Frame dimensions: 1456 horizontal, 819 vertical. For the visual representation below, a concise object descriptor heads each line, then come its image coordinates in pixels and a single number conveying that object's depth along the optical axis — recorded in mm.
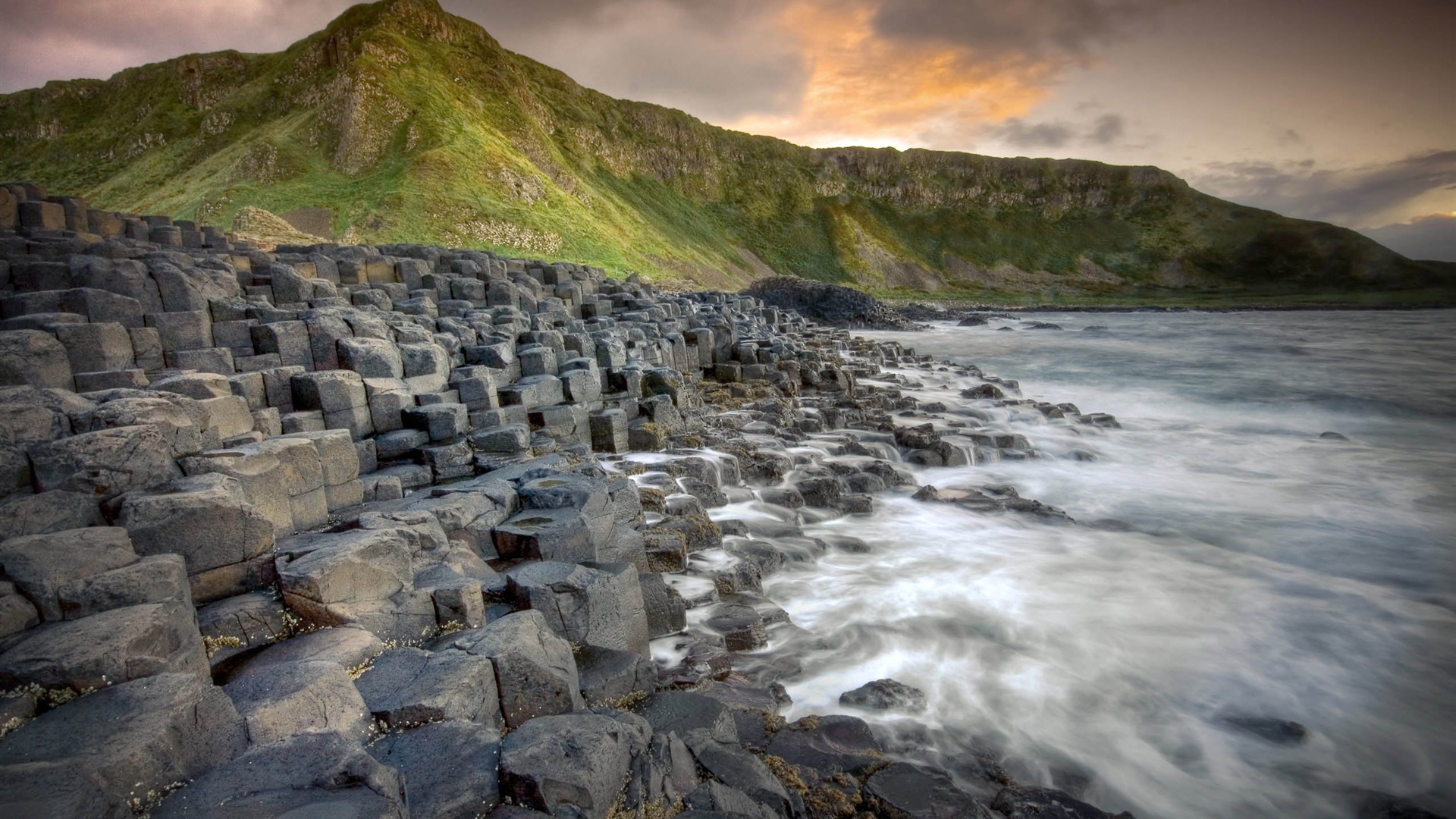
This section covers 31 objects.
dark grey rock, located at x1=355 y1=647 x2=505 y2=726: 3541
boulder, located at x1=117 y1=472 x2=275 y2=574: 4445
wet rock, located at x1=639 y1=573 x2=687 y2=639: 6055
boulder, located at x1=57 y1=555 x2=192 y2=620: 3650
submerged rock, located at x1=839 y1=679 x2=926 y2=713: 5395
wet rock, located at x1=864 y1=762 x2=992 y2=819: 3928
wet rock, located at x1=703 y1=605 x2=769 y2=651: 6098
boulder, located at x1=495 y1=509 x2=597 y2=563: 6031
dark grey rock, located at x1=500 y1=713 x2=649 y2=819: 3072
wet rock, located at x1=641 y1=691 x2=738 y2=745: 4098
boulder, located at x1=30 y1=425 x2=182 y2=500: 4602
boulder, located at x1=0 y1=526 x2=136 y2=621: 3619
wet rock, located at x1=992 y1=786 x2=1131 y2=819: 4215
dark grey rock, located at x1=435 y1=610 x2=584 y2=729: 3990
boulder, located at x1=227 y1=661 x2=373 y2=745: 3242
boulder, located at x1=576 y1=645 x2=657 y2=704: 4477
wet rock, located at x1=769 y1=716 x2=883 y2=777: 4223
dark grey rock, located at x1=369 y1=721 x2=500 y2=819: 2998
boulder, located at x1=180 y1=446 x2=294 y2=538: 5320
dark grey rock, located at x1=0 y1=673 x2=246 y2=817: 2473
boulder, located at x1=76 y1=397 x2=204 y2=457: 5223
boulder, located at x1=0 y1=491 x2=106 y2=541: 4238
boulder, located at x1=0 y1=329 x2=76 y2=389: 6090
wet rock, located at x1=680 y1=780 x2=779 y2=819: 3375
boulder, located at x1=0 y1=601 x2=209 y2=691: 3117
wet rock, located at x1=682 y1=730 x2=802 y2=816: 3592
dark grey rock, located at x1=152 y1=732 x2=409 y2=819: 2582
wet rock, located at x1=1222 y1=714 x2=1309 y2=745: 5422
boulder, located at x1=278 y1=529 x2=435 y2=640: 4449
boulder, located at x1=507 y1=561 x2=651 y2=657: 5062
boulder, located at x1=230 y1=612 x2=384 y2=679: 3994
